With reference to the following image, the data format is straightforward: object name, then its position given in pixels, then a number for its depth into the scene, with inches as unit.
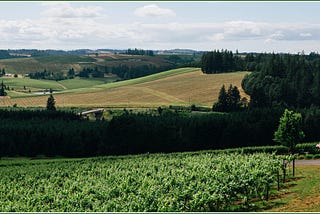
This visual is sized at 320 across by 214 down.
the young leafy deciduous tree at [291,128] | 2357.3
